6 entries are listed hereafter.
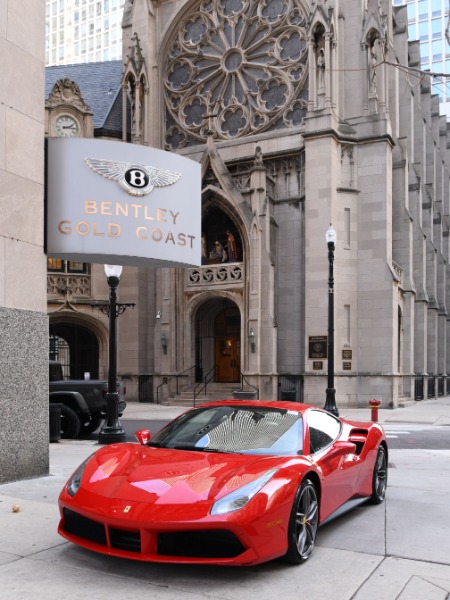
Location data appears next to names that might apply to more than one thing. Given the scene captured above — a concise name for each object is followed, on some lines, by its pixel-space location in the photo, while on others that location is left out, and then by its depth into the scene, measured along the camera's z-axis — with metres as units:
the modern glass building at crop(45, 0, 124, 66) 102.25
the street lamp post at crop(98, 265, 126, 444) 12.99
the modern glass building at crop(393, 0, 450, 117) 85.62
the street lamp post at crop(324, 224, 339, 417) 17.36
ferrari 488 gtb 4.77
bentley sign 9.48
